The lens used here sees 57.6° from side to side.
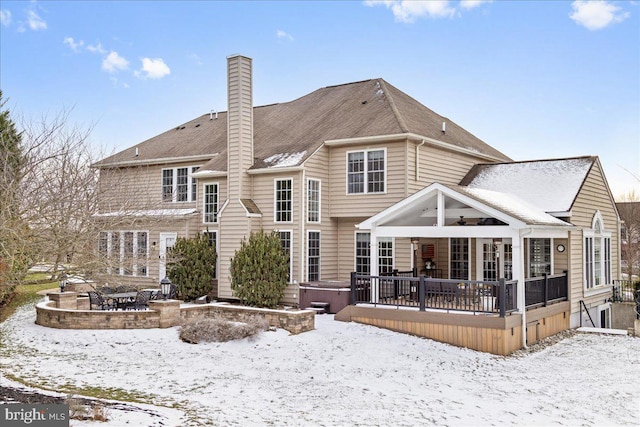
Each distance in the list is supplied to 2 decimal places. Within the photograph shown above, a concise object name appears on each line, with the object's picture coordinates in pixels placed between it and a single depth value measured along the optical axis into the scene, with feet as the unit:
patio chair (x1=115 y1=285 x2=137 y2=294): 67.43
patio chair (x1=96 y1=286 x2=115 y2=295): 64.02
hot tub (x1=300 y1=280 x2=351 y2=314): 57.67
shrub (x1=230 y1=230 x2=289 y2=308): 61.82
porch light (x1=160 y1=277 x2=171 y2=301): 49.83
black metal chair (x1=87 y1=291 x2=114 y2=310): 53.11
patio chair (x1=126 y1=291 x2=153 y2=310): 53.31
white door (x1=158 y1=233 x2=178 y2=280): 76.35
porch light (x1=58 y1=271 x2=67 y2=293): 29.81
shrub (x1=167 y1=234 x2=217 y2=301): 68.44
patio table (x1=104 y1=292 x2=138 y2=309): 52.86
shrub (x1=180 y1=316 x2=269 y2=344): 44.73
